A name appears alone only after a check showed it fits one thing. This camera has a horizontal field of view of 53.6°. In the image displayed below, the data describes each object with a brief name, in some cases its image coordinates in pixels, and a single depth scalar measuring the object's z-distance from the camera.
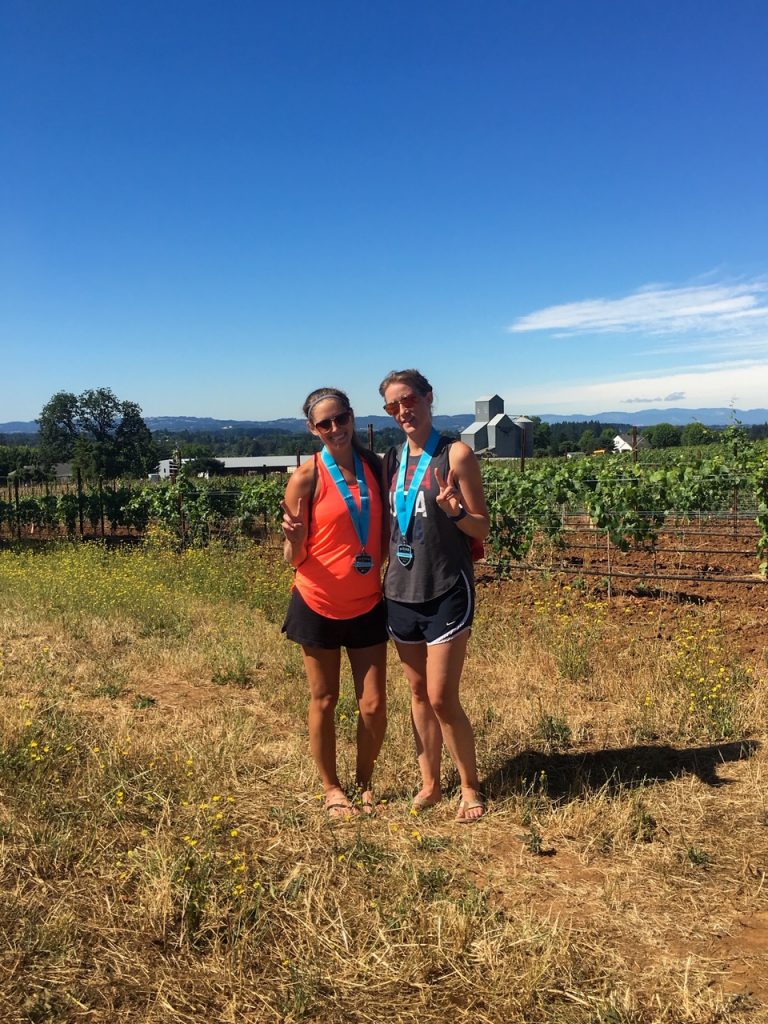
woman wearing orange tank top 3.11
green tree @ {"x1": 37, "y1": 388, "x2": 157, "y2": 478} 88.38
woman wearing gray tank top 3.03
